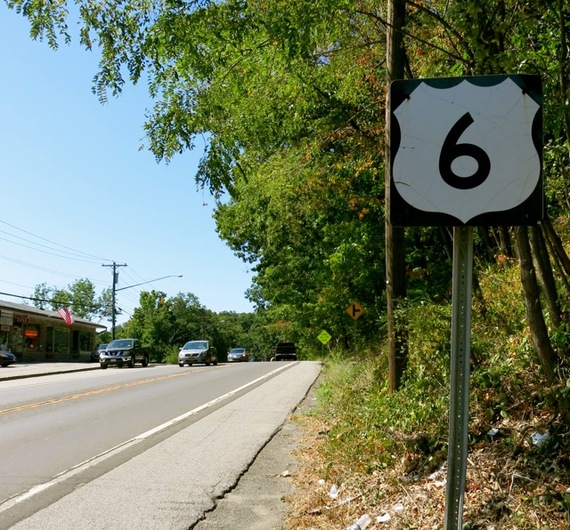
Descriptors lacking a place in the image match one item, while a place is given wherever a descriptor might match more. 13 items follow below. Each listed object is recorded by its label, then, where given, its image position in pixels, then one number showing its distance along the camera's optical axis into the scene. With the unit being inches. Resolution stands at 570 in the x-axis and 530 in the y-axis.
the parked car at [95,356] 2153.1
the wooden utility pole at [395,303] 308.7
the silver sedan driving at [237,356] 2317.9
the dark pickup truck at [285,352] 2267.5
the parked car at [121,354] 1405.0
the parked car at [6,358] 1427.7
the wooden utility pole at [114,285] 2151.8
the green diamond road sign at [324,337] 1175.6
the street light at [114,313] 2106.1
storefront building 1807.3
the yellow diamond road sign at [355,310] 805.9
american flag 1932.6
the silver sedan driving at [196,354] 1496.1
